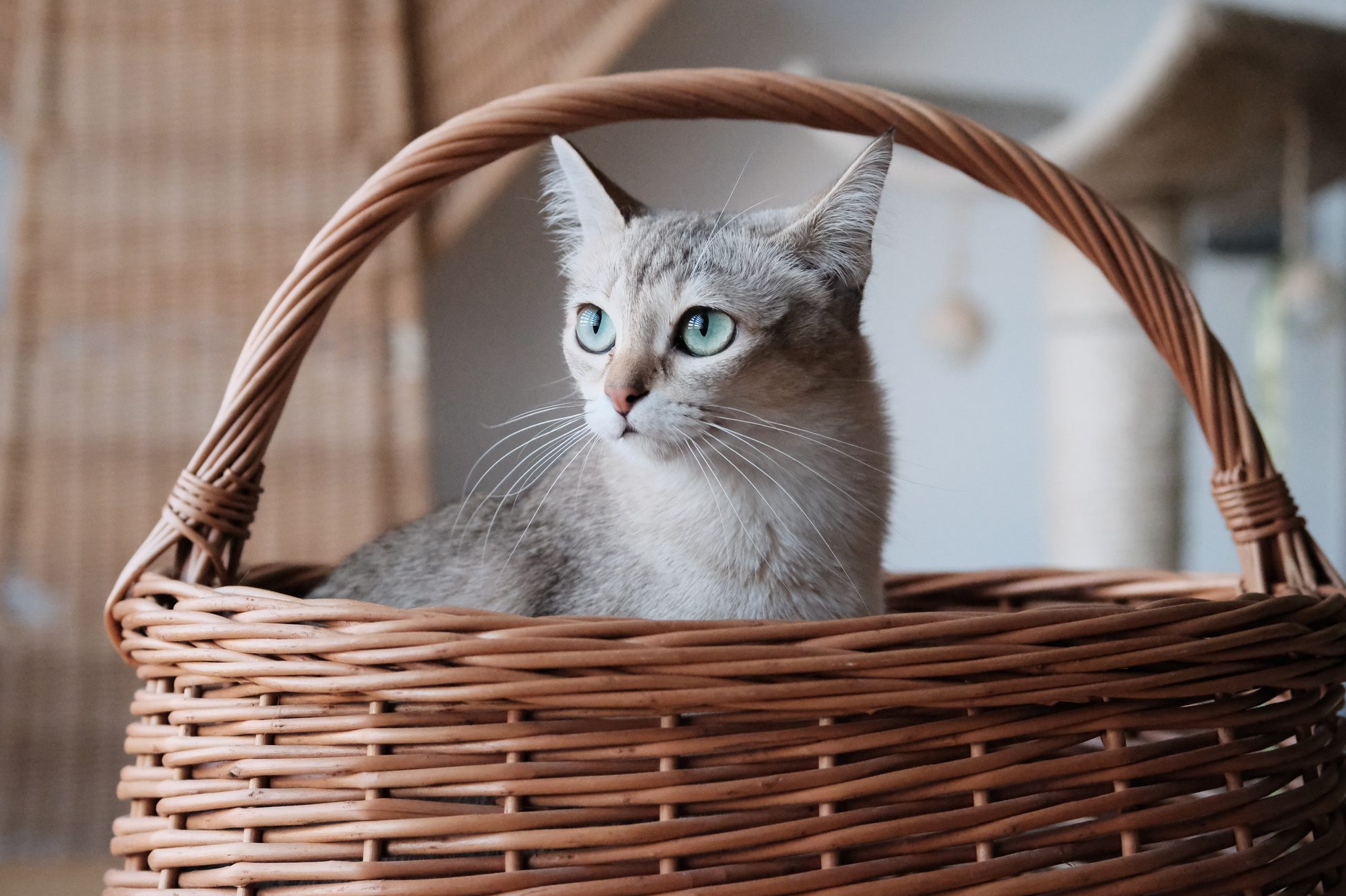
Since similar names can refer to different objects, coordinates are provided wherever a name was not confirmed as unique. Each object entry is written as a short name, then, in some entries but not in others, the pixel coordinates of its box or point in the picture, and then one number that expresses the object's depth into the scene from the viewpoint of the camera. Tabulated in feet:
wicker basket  2.04
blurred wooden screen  6.48
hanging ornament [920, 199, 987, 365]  7.88
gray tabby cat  2.80
